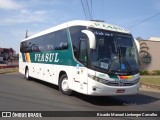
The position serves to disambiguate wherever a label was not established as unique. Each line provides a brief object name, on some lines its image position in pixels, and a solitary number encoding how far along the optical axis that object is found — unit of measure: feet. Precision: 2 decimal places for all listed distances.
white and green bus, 21.72
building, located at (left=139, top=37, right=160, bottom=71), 70.83
